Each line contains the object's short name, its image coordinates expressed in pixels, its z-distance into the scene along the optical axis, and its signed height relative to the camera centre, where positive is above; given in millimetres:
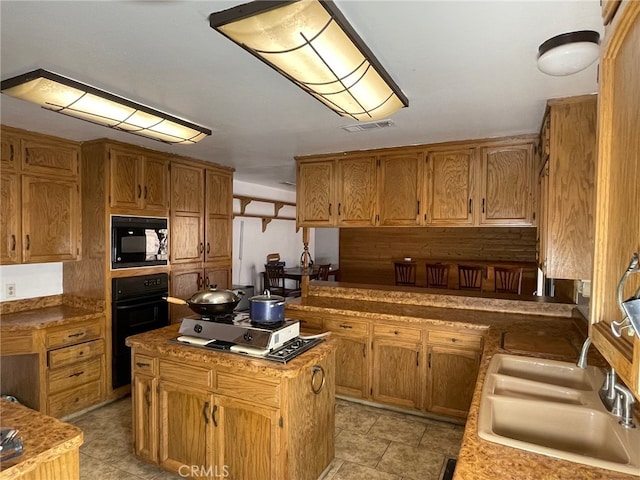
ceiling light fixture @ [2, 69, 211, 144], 1797 +685
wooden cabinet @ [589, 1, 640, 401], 738 +106
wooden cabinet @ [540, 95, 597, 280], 2027 +252
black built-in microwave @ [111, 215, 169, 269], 3219 -106
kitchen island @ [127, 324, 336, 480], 1859 -993
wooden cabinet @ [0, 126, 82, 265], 2814 +252
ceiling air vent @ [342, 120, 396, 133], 2659 +786
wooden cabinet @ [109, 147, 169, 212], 3221 +462
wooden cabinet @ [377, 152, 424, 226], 3287 +393
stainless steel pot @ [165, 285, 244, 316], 2125 -418
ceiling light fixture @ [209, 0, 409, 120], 1196 +681
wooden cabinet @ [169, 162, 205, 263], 3740 +178
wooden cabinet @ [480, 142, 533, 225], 2924 +387
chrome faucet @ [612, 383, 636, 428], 1260 -607
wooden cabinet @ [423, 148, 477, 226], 3104 +388
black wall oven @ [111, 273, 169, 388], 3256 -752
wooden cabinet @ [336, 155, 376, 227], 3471 +392
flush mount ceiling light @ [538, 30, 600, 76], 1431 +725
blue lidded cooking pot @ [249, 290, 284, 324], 2100 -455
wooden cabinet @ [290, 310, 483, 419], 2871 -1086
